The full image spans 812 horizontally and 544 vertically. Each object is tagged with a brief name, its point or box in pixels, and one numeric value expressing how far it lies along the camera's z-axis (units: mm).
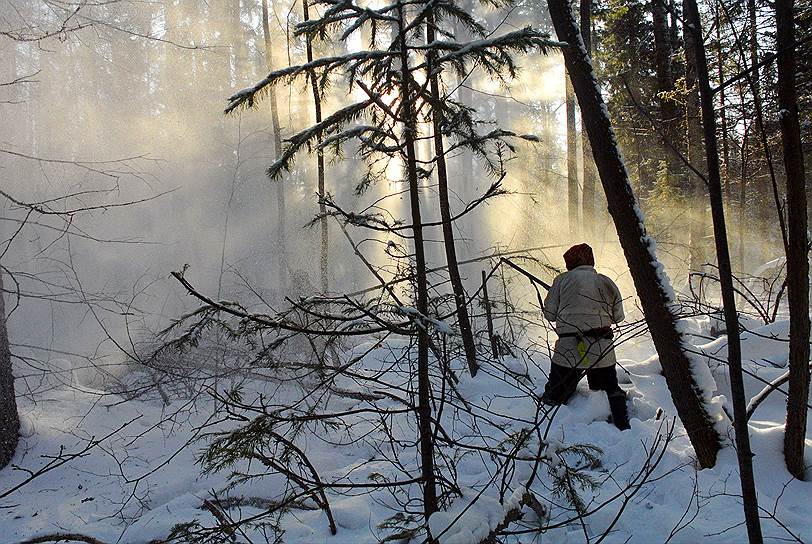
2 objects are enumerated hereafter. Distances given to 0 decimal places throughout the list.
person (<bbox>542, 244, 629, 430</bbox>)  4812
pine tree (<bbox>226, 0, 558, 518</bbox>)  2223
